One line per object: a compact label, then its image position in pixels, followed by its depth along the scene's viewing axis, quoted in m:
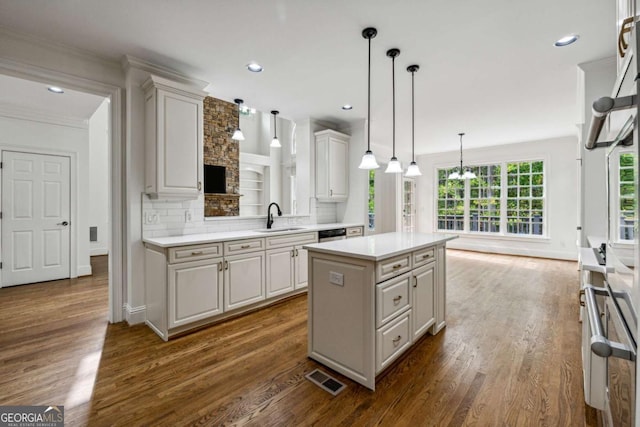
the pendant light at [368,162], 2.65
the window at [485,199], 7.23
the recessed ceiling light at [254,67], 2.98
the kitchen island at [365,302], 1.90
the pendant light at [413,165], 3.02
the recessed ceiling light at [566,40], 2.48
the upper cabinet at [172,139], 2.80
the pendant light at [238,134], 3.85
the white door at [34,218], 4.16
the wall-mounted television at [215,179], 6.07
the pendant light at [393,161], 2.71
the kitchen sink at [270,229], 3.67
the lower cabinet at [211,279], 2.60
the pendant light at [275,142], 4.44
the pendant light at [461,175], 6.43
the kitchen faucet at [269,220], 4.00
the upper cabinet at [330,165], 4.64
